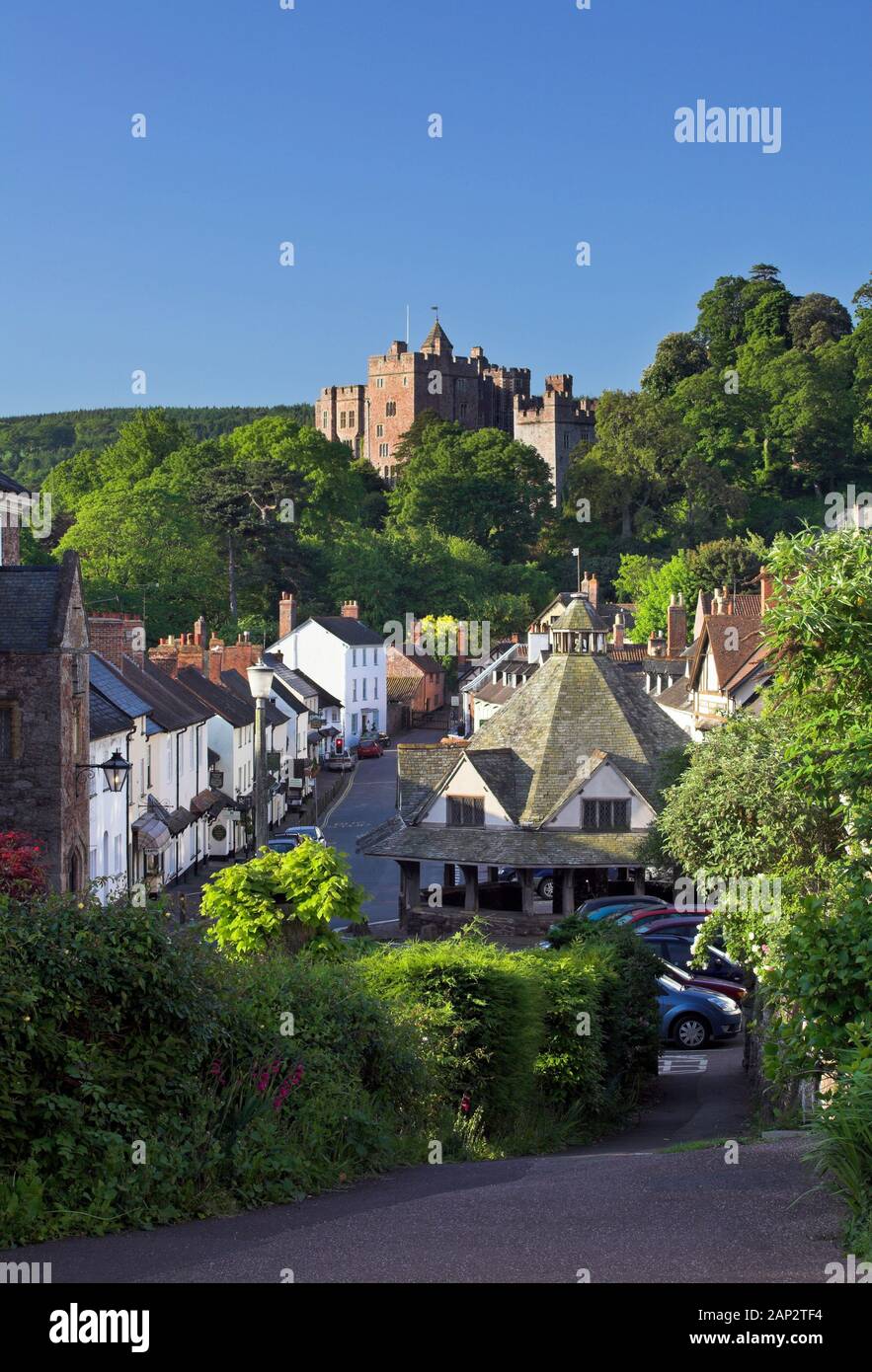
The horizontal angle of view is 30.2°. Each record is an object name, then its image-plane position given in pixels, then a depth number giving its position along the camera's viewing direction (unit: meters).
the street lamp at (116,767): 24.61
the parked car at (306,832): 53.11
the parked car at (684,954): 32.84
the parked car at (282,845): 47.72
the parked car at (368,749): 100.38
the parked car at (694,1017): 30.48
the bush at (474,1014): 18.36
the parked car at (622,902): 40.22
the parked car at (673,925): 34.16
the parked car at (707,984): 31.19
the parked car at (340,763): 92.50
